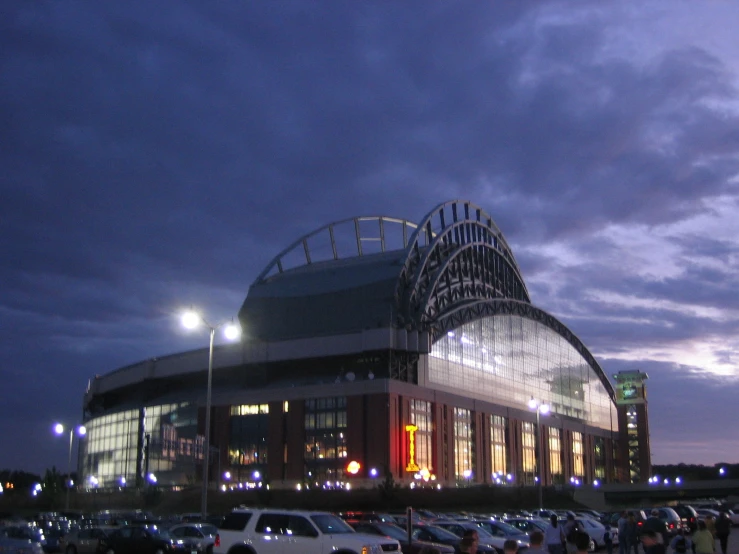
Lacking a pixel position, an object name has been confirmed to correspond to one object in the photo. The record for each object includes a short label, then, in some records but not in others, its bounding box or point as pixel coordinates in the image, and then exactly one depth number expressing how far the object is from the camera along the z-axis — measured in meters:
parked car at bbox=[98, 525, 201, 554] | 38.38
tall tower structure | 176.62
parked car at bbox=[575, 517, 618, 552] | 45.52
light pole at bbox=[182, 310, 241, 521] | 45.78
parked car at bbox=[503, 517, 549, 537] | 43.09
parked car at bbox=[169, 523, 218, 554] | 39.72
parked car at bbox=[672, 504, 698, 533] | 54.34
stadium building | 108.19
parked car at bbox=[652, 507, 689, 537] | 47.92
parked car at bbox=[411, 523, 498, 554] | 33.77
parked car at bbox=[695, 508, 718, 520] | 61.10
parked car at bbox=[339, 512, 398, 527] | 48.38
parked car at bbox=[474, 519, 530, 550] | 39.24
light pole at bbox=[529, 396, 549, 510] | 70.65
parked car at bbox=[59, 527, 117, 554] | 41.00
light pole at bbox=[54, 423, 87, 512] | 68.94
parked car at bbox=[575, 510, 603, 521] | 53.46
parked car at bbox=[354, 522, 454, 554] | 31.89
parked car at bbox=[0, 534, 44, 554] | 29.75
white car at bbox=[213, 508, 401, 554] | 27.05
